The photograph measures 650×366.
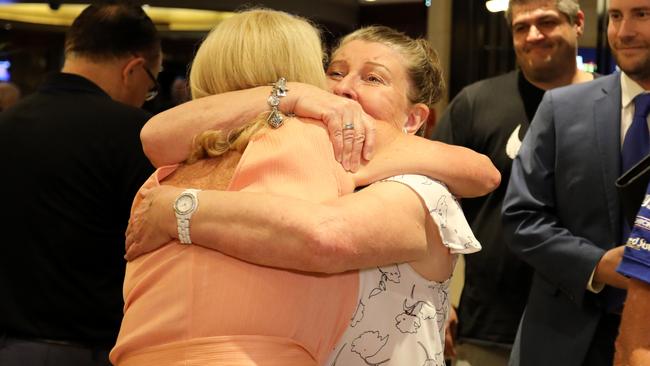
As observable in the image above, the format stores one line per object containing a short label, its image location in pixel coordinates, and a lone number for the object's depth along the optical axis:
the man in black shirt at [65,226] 2.88
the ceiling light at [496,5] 4.93
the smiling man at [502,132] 3.43
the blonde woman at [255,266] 1.64
